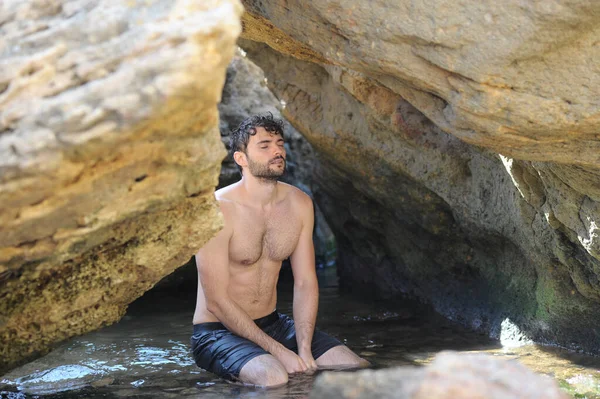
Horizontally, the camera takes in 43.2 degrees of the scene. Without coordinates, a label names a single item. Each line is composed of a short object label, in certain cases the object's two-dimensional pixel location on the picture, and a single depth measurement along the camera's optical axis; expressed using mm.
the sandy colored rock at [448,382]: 1881
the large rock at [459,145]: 3189
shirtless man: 4680
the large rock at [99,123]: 2426
